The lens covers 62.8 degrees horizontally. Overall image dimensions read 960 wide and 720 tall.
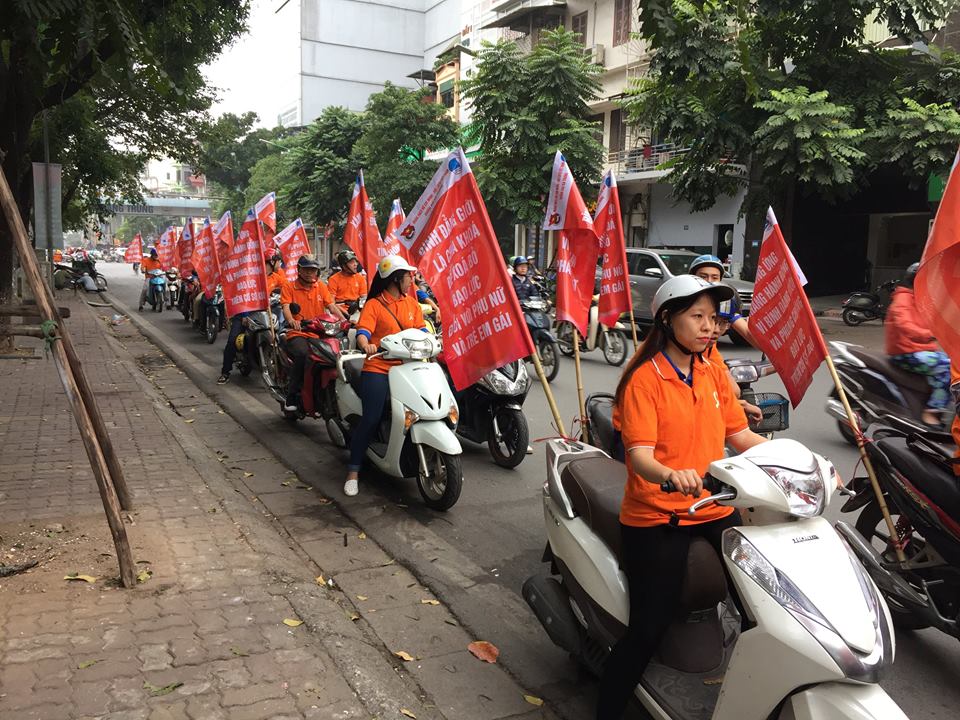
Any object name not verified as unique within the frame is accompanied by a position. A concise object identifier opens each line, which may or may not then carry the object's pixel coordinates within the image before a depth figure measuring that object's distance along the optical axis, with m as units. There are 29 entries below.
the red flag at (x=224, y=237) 11.20
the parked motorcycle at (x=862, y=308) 16.00
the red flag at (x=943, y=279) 3.02
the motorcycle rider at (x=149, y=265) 21.05
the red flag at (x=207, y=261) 12.34
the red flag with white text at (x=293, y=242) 11.98
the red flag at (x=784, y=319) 3.98
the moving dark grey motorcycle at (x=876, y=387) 5.95
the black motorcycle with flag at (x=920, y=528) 3.19
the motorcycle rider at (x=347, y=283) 8.84
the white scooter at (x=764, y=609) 2.01
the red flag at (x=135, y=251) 33.43
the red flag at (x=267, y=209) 9.50
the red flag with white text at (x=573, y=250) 5.18
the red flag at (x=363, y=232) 8.91
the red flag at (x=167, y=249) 24.14
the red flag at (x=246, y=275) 8.16
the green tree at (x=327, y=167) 34.75
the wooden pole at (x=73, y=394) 3.54
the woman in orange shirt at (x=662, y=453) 2.46
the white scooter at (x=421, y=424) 5.02
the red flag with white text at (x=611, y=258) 5.82
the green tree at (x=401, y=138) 29.72
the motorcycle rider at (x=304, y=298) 7.57
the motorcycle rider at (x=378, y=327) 5.36
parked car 14.69
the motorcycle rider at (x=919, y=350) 5.80
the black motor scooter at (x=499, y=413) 6.18
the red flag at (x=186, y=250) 17.09
